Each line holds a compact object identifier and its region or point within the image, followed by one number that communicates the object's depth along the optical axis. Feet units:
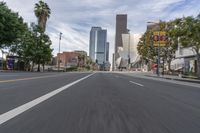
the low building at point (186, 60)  78.63
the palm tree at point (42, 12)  90.40
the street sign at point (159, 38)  70.78
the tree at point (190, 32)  51.80
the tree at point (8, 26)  57.21
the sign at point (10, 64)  76.40
